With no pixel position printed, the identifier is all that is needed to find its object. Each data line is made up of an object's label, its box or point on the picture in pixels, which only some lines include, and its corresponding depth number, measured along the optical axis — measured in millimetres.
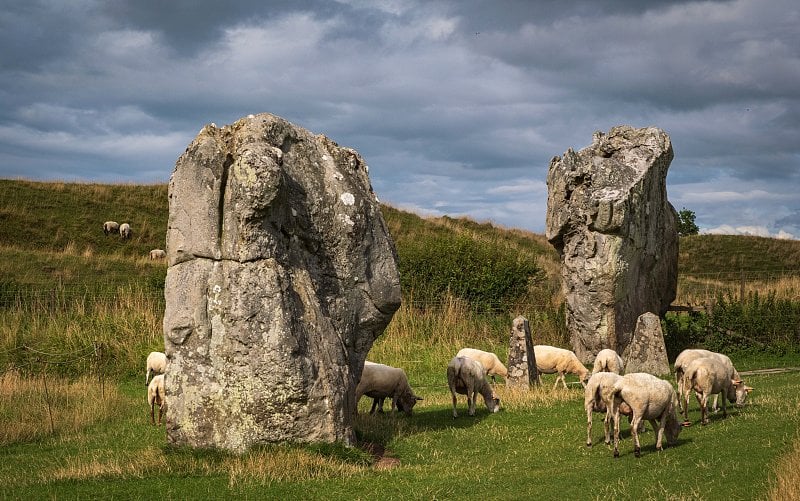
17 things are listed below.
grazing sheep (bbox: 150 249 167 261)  48531
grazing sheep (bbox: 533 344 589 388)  22734
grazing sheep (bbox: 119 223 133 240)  52719
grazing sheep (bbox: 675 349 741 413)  15453
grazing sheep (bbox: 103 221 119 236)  52906
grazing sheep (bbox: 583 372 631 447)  13516
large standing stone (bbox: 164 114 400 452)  13445
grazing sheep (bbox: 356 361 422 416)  17984
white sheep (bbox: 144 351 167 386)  21953
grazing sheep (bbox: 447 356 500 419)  17953
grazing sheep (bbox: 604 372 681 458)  12852
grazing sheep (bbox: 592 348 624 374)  20500
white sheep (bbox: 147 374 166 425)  16984
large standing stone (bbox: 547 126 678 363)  27281
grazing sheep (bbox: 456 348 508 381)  22181
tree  83419
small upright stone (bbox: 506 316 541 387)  21656
